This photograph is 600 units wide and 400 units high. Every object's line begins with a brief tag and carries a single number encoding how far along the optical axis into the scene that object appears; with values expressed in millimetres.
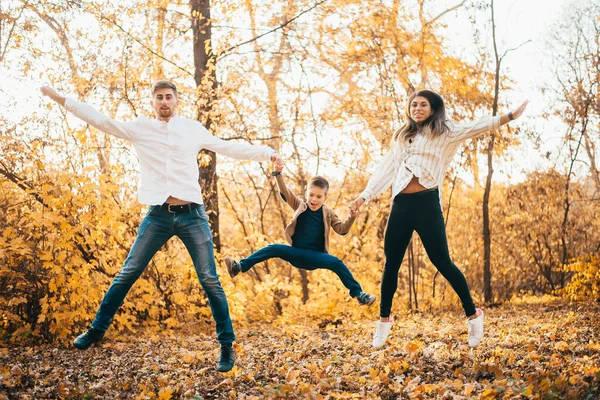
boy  5172
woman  4961
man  4586
